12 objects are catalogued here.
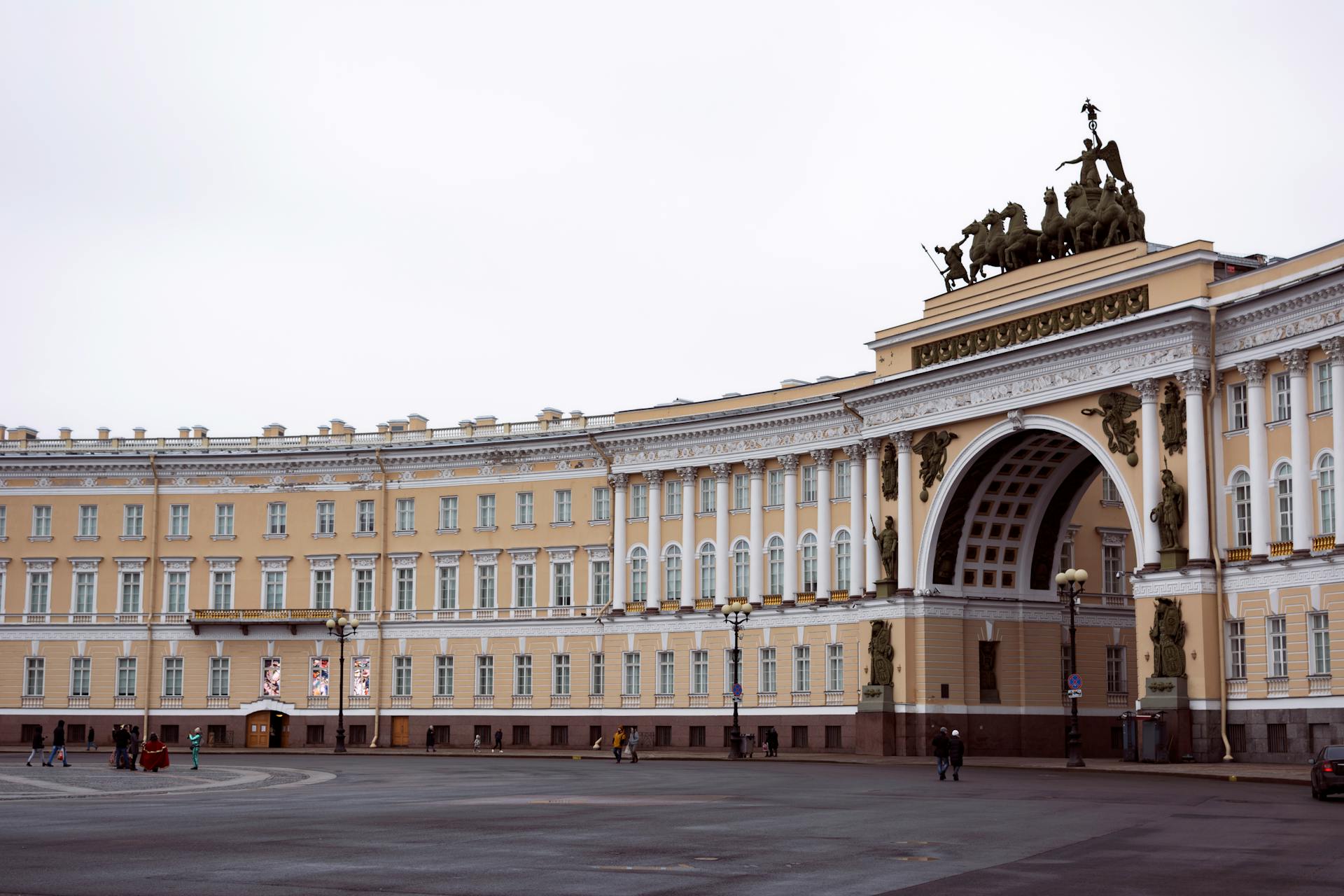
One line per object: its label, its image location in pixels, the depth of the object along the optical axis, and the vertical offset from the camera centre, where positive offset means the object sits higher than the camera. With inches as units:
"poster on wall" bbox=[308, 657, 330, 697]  3238.2 -78.5
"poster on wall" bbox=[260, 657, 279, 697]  3257.9 -74.5
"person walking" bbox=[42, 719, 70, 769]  2183.8 -131.3
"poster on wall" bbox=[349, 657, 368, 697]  3230.8 -77.5
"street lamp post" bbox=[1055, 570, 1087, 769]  2012.8 -5.9
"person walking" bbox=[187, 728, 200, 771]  2017.7 -131.5
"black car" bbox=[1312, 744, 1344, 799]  1293.1 -106.3
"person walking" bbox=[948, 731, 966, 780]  1734.7 -120.3
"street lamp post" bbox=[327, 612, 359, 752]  2849.7 +4.9
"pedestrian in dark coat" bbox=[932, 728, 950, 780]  1717.5 -115.3
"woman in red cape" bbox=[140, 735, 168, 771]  1882.4 -128.3
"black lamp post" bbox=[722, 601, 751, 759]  2481.5 +21.3
